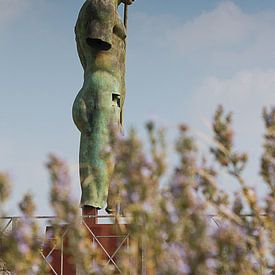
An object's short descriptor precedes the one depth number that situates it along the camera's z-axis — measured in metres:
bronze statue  11.94
